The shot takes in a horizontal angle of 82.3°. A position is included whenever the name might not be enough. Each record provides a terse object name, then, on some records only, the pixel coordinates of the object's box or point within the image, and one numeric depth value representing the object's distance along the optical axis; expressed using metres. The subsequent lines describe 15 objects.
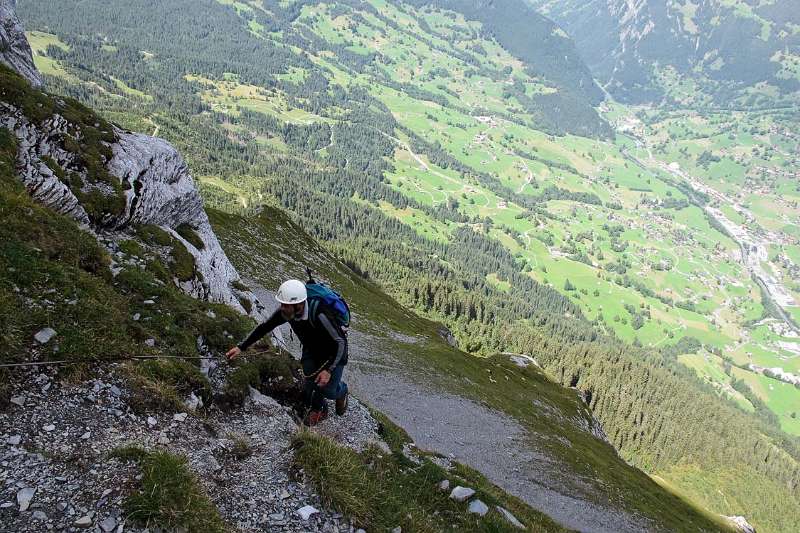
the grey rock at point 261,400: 16.16
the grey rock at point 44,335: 11.67
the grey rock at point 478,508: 14.86
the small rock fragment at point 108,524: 8.52
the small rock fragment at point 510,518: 16.12
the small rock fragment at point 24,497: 8.49
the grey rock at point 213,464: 11.60
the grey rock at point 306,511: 10.76
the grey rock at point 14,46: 31.08
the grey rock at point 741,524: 85.56
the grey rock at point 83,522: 8.51
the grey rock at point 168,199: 26.64
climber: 11.81
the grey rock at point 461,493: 15.28
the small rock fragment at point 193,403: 13.45
